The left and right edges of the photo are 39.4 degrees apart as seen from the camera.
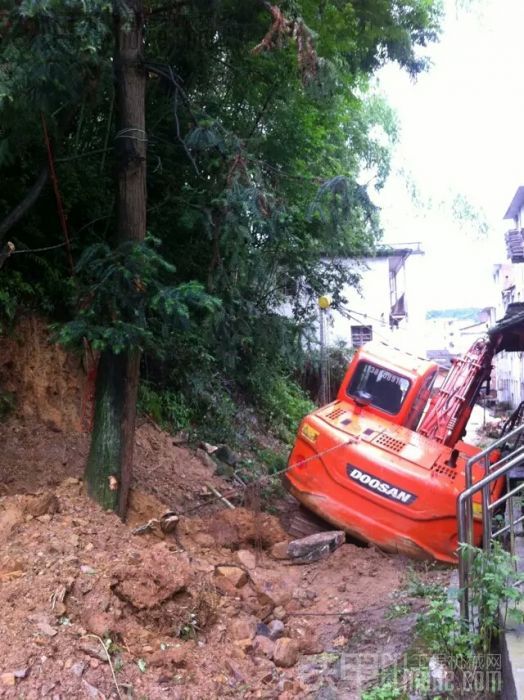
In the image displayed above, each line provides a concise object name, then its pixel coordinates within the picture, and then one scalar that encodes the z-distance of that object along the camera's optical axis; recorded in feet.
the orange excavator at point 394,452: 26.32
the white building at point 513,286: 77.41
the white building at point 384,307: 88.63
